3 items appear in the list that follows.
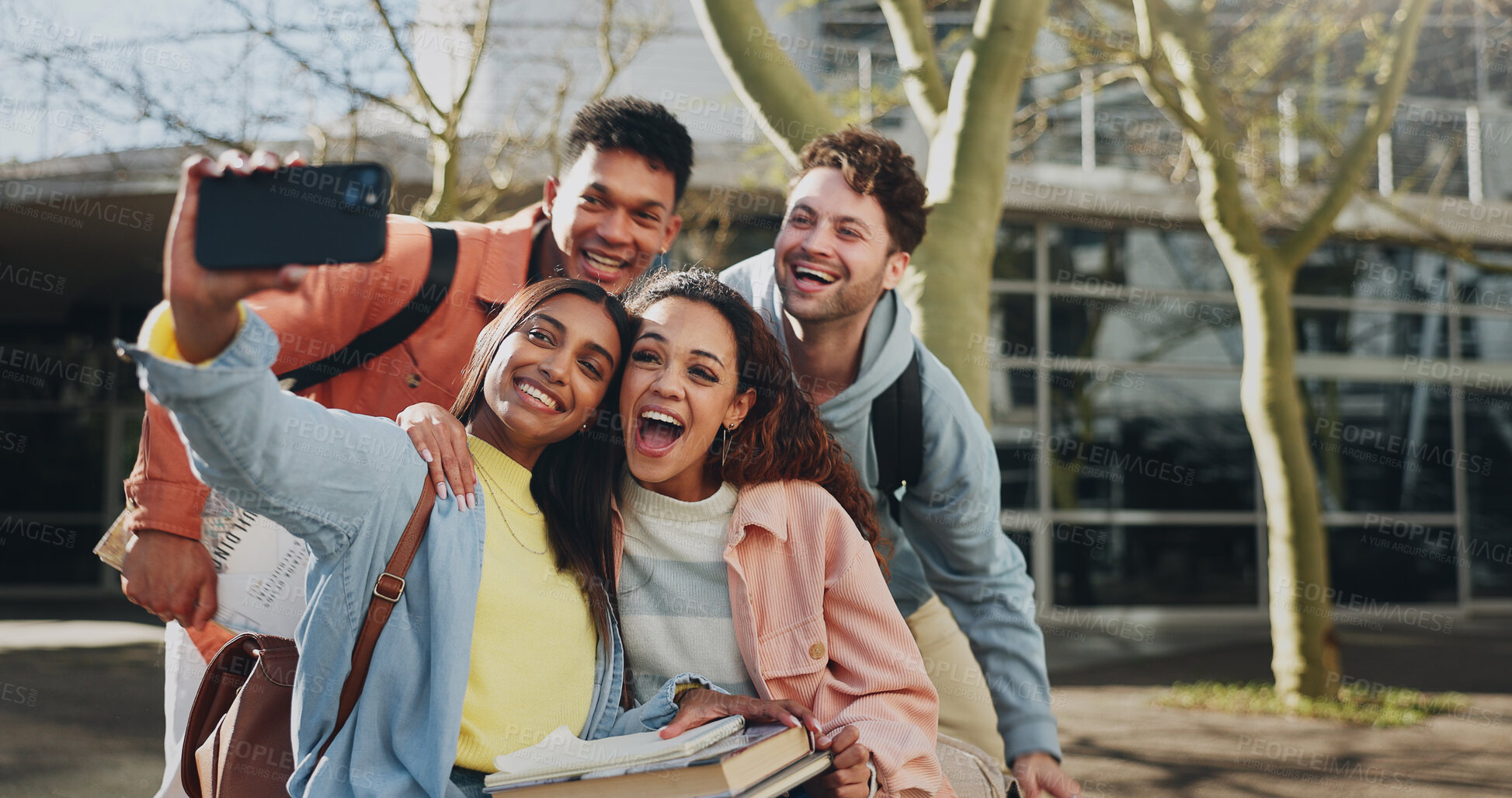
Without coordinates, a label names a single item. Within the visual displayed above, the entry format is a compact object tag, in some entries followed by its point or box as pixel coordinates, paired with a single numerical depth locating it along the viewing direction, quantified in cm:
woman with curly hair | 212
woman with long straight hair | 144
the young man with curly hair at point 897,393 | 292
